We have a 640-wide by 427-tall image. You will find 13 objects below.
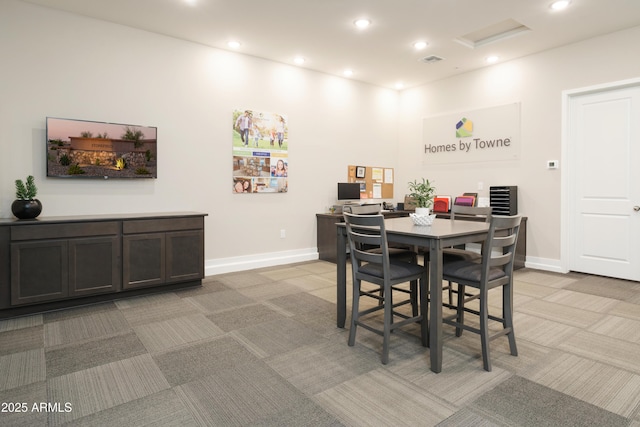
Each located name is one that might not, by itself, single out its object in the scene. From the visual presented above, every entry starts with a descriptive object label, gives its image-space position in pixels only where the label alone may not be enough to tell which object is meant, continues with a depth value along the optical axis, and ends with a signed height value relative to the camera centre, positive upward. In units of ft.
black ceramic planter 11.26 -0.04
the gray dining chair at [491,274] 7.76 -1.43
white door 14.82 +1.15
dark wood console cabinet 10.76 -1.61
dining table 7.69 -0.74
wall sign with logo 18.17 +3.91
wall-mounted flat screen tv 12.59 +2.11
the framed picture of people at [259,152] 17.08 +2.71
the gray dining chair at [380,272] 8.25 -1.48
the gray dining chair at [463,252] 9.48 -1.15
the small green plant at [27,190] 11.37 +0.55
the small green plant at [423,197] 9.67 +0.32
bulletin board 21.43 +1.75
